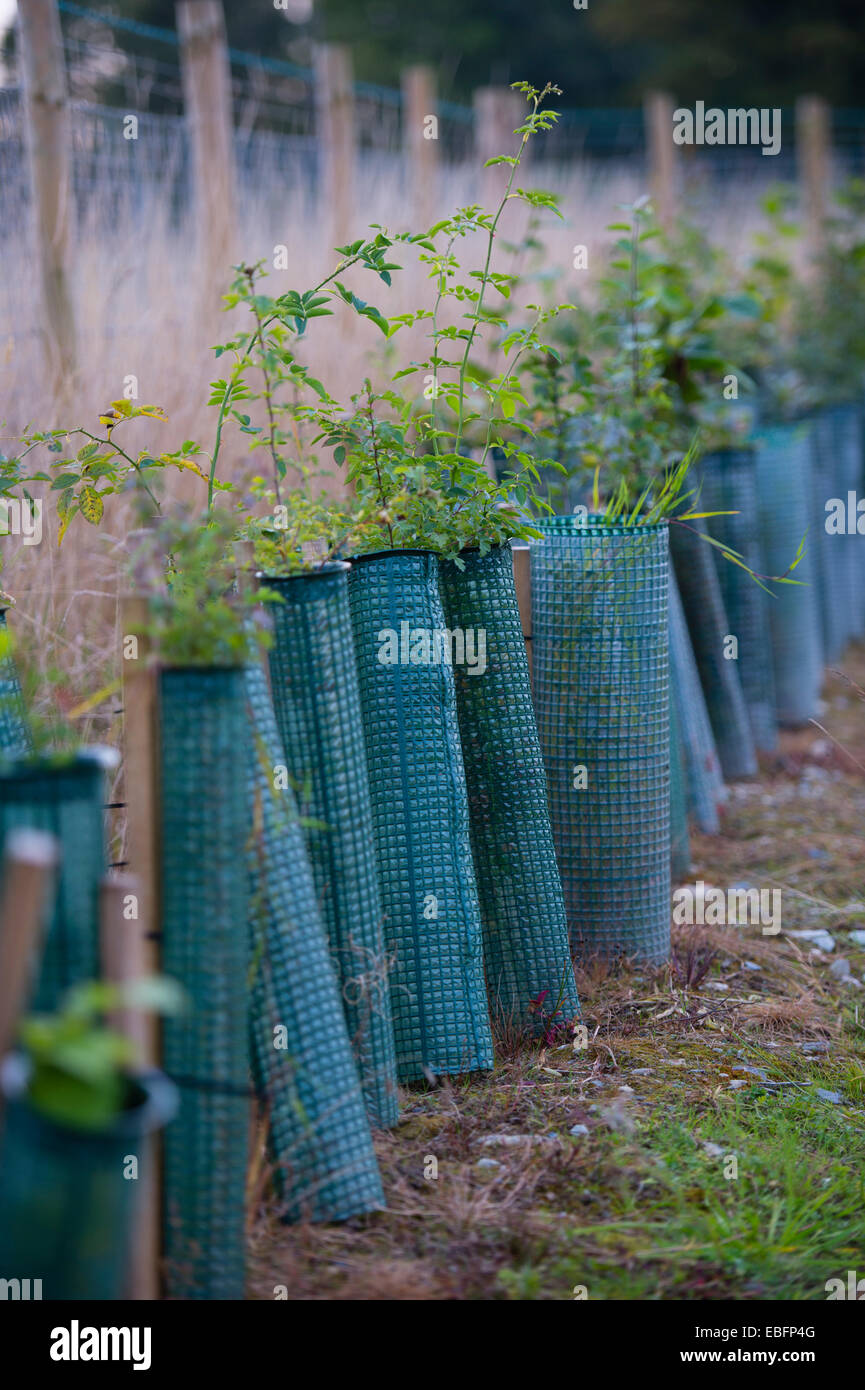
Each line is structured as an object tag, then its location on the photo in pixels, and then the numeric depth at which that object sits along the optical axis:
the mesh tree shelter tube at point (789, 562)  10.31
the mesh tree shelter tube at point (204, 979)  3.67
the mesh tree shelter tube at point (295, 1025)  4.07
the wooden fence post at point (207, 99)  10.80
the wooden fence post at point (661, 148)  18.39
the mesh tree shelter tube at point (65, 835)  3.37
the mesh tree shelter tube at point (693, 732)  8.29
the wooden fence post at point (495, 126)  15.55
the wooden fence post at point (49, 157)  8.16
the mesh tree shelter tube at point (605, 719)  6.06
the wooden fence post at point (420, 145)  13.90
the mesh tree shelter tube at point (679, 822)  7.41
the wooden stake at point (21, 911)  2.82
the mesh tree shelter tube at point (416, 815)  5.06
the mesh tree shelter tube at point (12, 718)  4.32
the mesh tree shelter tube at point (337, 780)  4.54
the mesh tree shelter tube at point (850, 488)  13.12
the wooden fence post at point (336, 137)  13.19
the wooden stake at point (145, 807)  3.65
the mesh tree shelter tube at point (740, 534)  9.59
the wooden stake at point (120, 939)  3.23
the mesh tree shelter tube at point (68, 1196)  2.90
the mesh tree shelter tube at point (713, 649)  8.89
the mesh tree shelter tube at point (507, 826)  5.51
